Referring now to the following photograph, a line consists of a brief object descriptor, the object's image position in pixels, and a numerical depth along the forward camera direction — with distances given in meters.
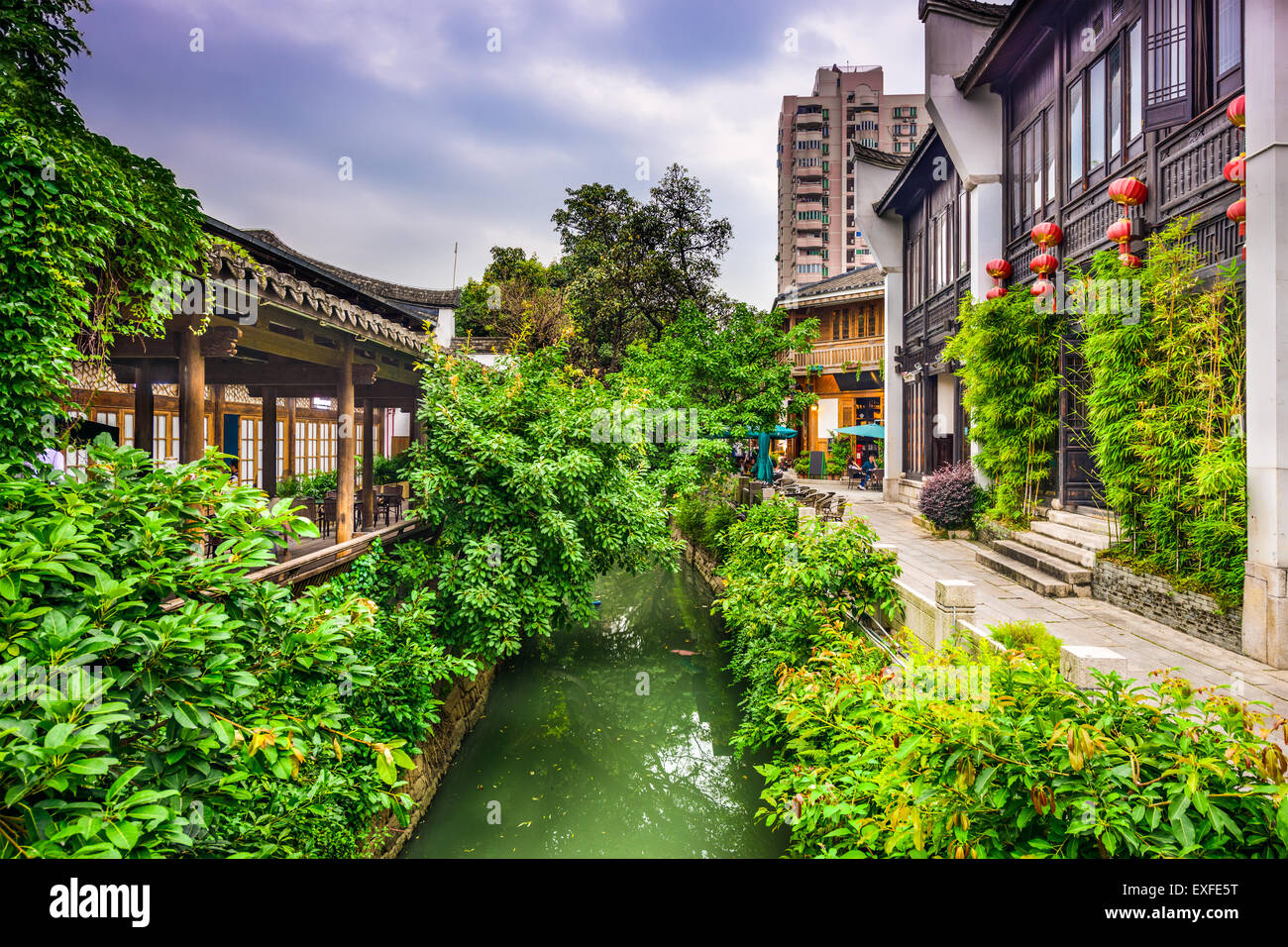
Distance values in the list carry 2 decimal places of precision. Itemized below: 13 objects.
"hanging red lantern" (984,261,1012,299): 11.27
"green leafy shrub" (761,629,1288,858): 1.88
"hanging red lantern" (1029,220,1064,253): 9.88
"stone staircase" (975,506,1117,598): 8.05
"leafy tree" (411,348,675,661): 7.20
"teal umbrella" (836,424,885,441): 21.73
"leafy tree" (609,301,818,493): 15.29
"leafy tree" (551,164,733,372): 23.80
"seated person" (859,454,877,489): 21.30
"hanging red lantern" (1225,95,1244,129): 6.17
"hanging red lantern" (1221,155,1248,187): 6.06
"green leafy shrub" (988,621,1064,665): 4.34
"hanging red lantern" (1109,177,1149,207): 7.87
